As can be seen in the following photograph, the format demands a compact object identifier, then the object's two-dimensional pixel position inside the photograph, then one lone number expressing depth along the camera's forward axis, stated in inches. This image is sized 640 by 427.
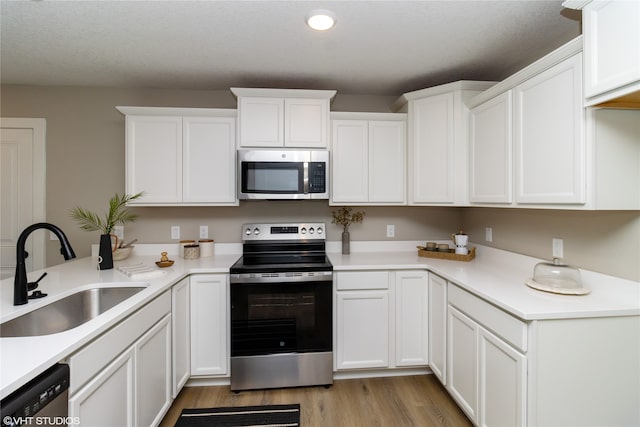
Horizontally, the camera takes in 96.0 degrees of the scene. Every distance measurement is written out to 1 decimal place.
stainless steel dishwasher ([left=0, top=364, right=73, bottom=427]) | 30.8
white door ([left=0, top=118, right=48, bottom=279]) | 100.9
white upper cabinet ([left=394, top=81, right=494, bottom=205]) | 88.7
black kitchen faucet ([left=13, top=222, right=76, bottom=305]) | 49.9
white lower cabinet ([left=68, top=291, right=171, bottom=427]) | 42.8
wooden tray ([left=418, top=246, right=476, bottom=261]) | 95.2
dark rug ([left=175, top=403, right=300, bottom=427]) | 71.2
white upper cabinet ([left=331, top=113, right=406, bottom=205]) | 99.0
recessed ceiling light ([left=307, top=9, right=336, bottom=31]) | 62.2
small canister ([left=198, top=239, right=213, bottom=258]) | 100.8
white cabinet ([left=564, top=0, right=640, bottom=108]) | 44.4
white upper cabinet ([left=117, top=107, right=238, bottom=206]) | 93.0
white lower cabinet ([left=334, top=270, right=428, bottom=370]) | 87.7
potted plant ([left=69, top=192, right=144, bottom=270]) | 82.7
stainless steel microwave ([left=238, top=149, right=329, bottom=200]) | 92.1
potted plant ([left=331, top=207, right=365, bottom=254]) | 109.0
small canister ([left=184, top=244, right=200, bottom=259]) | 97.3
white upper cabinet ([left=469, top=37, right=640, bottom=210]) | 52.6
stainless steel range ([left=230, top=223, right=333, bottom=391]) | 82.4
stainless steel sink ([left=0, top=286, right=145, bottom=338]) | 51.4
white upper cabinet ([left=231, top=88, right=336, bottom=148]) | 92.7
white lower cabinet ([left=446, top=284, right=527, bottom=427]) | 52.4
